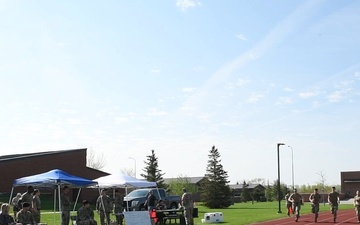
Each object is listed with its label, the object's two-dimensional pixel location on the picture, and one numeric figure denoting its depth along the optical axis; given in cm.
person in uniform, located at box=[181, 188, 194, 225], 2352
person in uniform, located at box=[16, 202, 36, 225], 1532
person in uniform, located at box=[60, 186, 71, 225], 2107
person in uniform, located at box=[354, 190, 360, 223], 2675
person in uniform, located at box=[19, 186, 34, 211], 1933
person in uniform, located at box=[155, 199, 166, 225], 2552
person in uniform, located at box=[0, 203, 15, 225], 1429
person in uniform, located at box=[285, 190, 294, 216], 3647
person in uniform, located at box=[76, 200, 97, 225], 1750
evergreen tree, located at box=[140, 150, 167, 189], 7700
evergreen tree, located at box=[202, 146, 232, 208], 6606
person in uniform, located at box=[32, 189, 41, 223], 1941
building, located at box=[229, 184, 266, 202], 10271
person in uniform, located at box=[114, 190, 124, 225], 2467
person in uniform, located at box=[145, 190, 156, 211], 2803
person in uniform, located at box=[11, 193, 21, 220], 2205
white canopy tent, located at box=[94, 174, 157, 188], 2612
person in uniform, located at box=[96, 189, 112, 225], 2277
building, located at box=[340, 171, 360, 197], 9900
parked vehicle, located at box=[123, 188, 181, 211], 3431
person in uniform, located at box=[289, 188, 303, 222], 2911
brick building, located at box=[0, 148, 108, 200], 6172
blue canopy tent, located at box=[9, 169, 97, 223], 2114
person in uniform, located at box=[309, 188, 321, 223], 2850
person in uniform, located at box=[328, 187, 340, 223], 2856
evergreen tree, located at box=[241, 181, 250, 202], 10175
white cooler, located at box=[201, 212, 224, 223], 2882
